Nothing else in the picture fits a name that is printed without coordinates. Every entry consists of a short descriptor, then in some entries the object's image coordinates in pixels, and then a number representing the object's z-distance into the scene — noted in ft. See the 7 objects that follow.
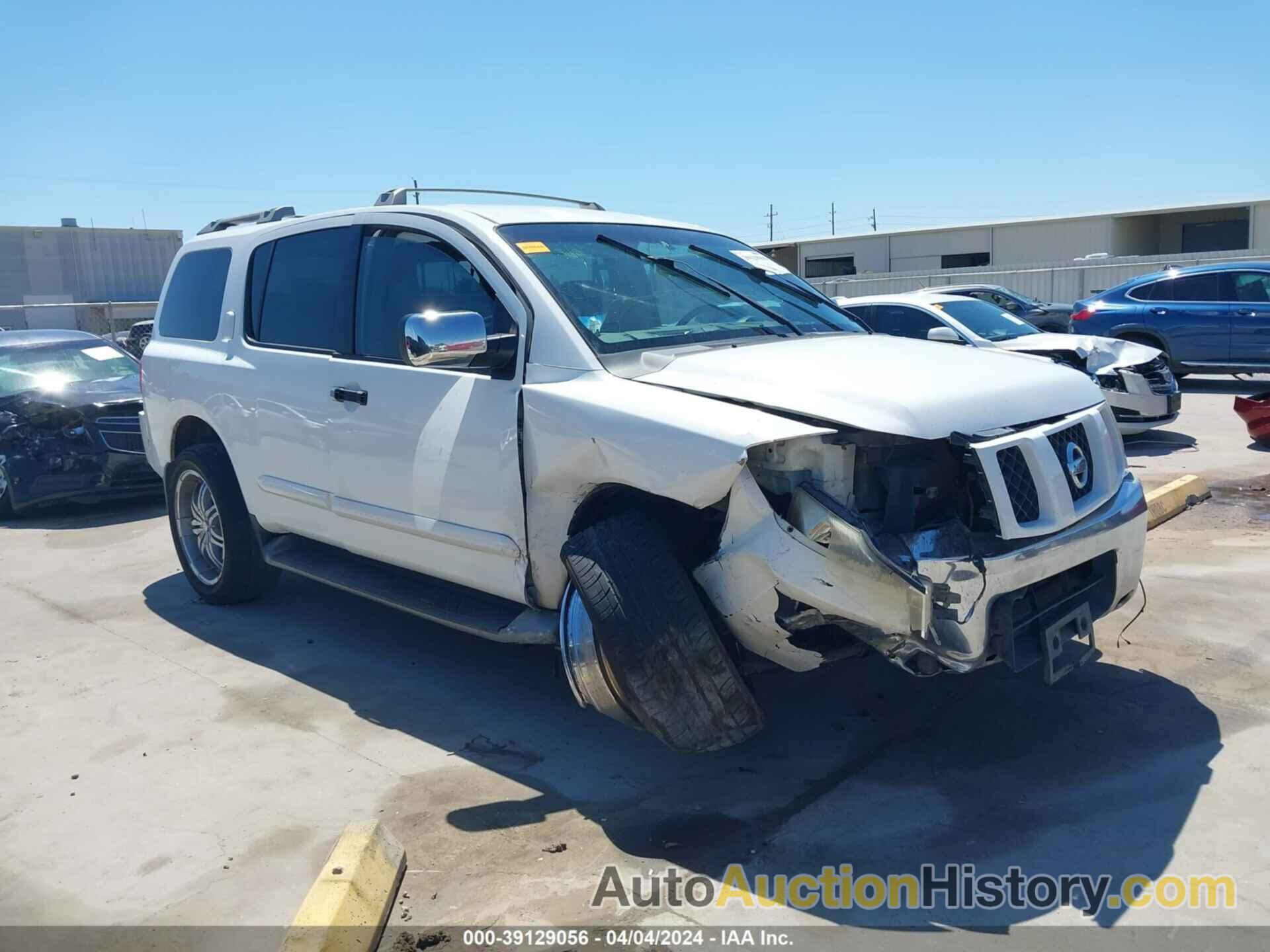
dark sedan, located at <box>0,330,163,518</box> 29.55
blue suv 45.83
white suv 11.07
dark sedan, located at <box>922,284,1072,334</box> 59.00
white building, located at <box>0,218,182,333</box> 140.05
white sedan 33.73
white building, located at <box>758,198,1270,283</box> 117.70
